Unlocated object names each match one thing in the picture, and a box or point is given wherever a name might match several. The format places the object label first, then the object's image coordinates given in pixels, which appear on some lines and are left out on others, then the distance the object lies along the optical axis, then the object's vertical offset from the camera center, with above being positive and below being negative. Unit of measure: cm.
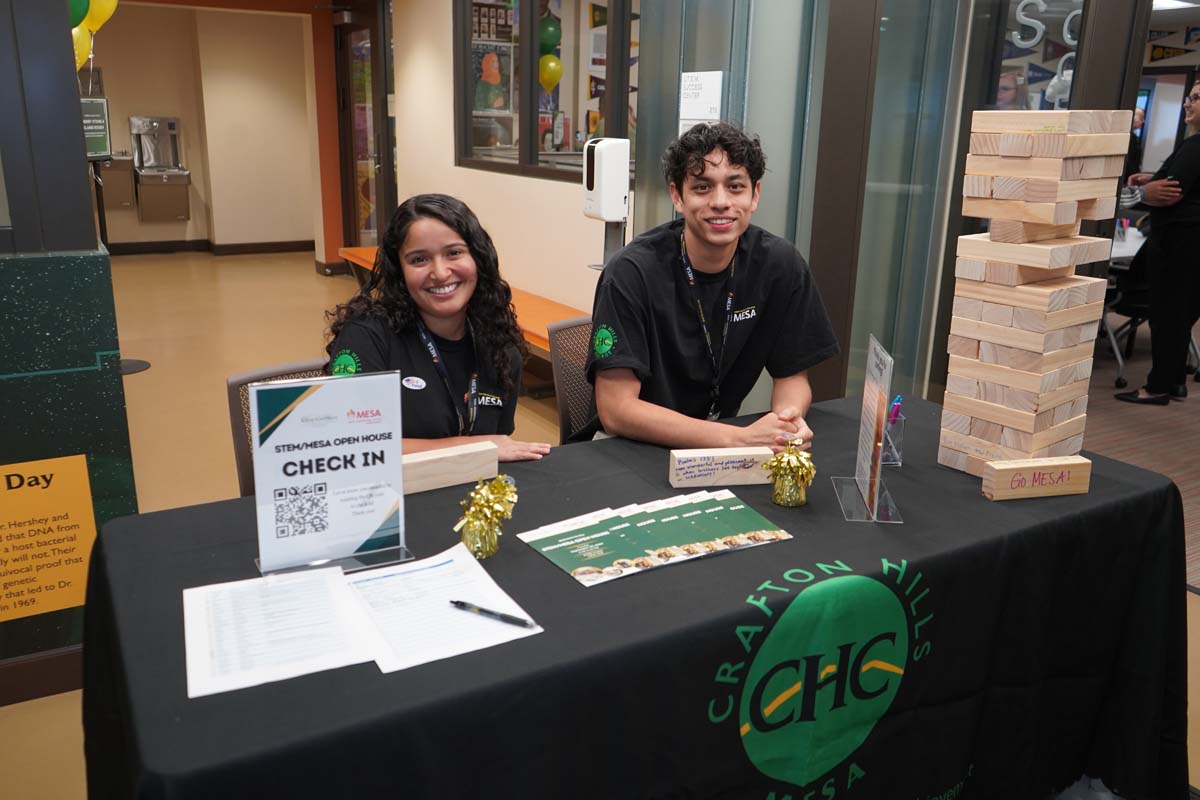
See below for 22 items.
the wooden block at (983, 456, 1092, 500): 178 -61
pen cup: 201 -63
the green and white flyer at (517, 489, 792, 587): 147 -65
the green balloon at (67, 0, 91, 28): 329 +45
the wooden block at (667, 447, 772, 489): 178 -61
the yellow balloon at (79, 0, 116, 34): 393 +53
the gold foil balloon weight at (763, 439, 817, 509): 170 -59
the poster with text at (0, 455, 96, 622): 232 -100
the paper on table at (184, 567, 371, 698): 115 -64
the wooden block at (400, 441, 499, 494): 171 -60
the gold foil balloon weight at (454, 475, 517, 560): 146 -58
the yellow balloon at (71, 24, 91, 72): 378 +39
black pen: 128 -64
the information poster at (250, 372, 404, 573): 132 -47
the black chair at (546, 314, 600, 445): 254 -63
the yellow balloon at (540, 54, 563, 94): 598 +48
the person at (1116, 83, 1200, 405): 473 -52
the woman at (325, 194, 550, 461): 199 -40
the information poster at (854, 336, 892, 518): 165 -48
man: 219 -39
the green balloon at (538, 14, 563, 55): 586 +71
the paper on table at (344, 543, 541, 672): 121 -64
